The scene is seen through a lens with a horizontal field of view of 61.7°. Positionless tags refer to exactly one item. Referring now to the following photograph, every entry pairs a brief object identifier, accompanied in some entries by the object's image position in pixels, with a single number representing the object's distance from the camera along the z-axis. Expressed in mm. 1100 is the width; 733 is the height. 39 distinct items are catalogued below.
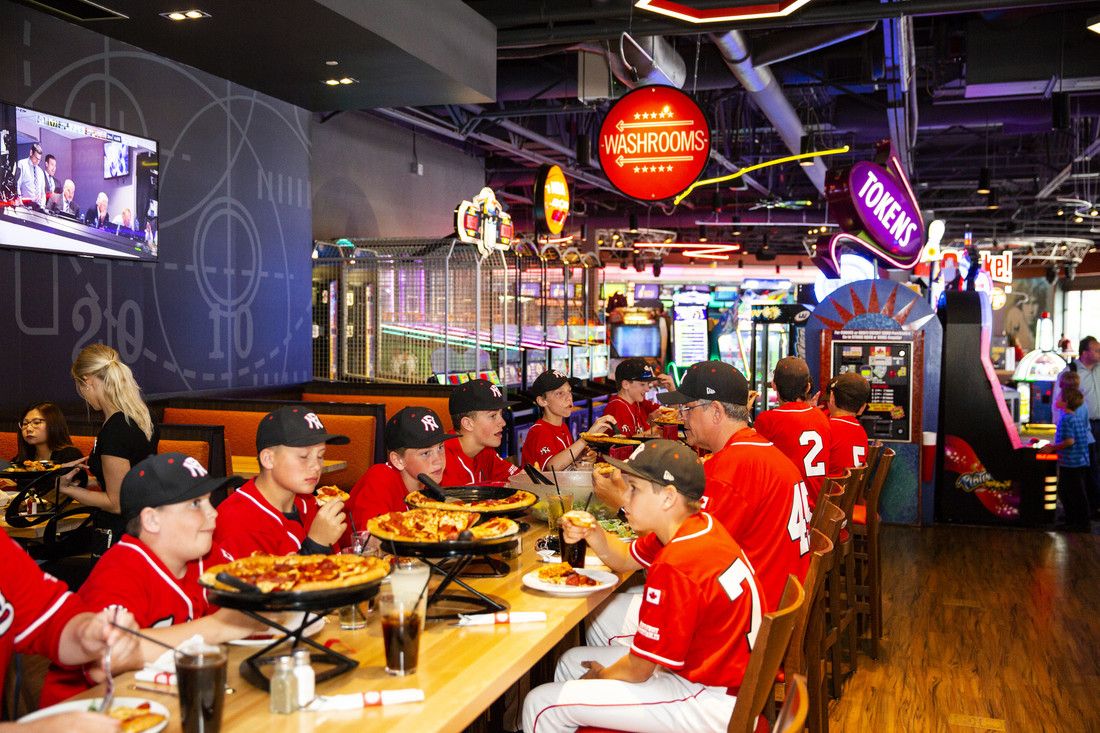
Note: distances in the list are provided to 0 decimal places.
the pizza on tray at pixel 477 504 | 3117
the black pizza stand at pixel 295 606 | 1970
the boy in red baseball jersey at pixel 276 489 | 2904
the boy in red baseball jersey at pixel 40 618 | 2146
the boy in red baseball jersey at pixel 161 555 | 2314
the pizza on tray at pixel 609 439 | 4994
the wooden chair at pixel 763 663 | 2139
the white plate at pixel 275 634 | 2354
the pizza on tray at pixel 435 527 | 2541
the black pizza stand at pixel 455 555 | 2482
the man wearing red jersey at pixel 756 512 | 3551
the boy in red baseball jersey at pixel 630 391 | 7359
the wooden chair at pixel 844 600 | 4664
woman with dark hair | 5348
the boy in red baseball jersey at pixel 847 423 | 6051
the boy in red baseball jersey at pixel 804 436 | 5219
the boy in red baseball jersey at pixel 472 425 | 4406
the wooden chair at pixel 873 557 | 5594
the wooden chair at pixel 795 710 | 1750
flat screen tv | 6148
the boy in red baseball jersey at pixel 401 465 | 3547
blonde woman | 4676
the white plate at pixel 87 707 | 1788
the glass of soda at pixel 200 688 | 1747
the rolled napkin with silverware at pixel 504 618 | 2592
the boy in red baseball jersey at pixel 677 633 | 2547
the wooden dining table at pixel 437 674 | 1912
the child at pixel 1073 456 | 9188
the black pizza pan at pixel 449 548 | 2473
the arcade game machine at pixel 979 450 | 9203
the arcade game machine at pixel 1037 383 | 12234
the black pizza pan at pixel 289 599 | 1966
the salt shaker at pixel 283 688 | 1938
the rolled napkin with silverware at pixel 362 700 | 1979
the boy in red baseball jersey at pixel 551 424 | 5570
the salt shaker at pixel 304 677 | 1957
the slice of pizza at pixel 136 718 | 1767
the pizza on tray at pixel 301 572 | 2049
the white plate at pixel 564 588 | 2875
